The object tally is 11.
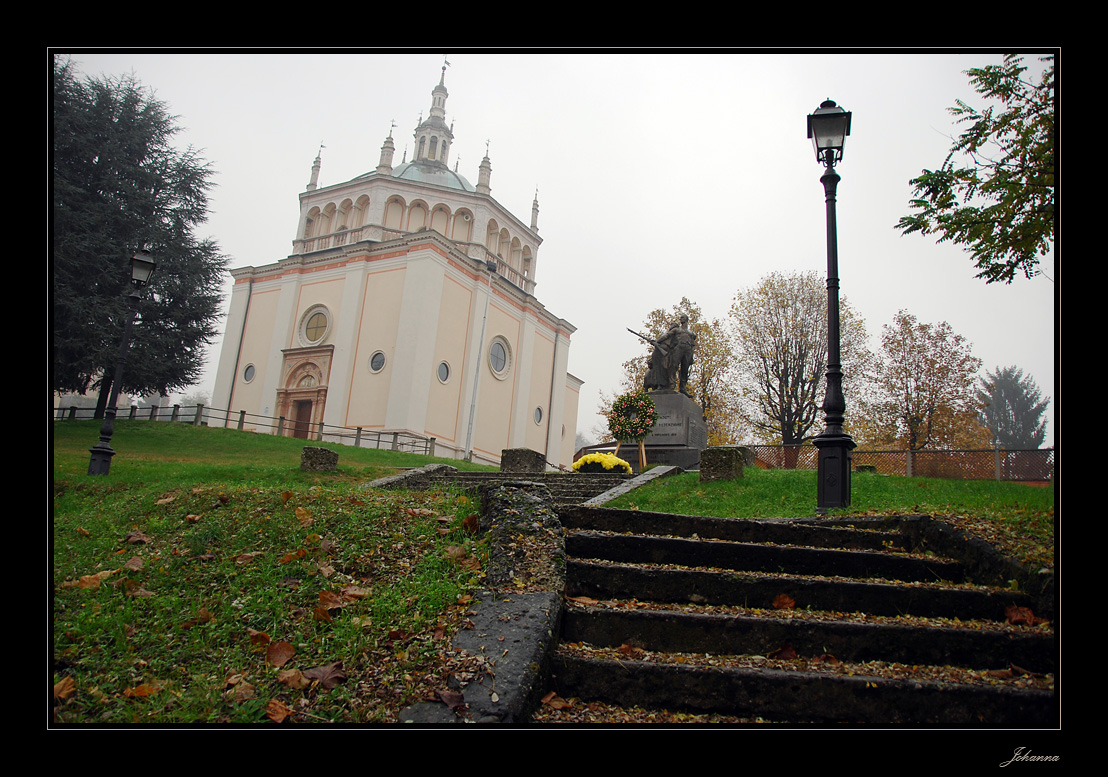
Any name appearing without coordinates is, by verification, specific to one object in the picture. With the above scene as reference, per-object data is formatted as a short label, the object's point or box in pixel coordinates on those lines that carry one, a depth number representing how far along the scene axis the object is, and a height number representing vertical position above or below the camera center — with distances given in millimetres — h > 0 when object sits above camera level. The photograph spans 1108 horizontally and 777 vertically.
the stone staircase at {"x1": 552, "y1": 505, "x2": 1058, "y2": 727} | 3012 -846
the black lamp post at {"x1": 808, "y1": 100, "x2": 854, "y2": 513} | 7238 +1290
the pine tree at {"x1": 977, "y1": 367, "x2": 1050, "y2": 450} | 42969 +6225
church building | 30062 +5939
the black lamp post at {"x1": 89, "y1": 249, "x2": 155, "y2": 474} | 11641 +307
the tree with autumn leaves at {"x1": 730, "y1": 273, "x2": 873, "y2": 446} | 28812 +5637
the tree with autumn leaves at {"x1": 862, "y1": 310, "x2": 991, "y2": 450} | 27422 +4116
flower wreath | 15578 +1118
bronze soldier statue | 18562 +3076
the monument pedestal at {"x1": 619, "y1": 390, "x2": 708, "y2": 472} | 16922 +870
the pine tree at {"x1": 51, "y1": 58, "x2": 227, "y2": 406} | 21203 +6406
